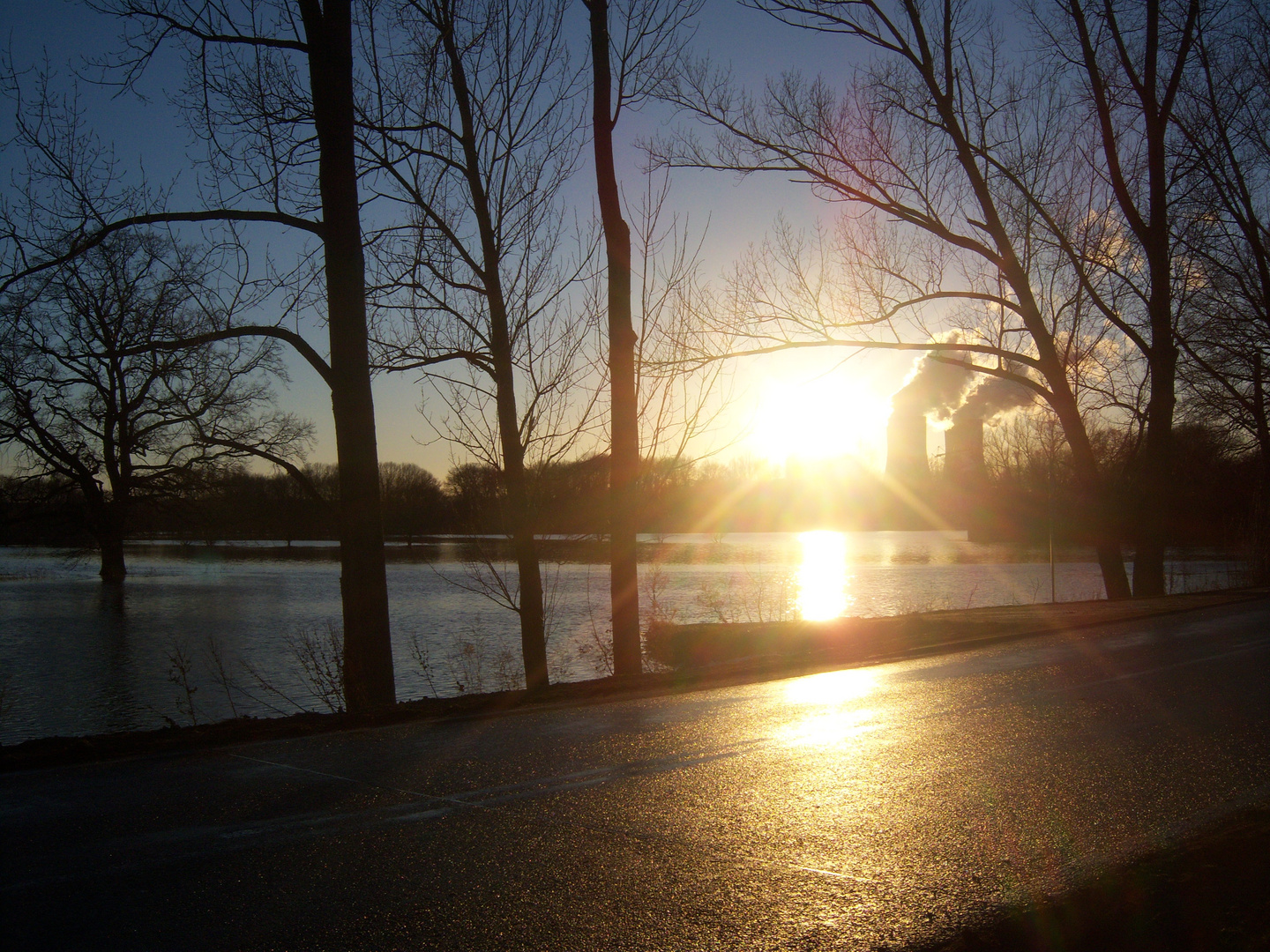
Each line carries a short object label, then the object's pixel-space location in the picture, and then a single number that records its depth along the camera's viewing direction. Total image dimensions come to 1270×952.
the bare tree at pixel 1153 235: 18.84
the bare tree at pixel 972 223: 17.22
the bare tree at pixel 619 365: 10.90
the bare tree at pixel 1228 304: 22.70
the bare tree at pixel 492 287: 11.64
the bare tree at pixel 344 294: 9.12
